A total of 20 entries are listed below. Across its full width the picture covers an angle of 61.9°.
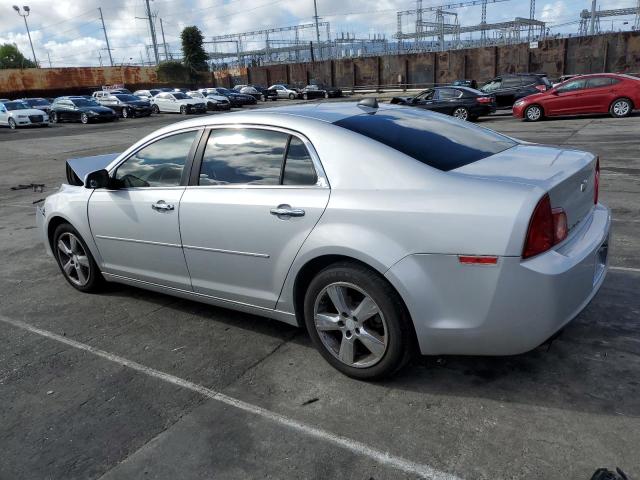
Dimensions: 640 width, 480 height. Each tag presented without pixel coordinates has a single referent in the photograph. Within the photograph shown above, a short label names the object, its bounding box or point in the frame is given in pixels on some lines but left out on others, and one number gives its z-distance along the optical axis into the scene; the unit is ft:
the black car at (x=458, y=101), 64.95
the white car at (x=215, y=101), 126.41
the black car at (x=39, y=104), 117.61
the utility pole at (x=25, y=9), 222.48
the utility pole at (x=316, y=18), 202.07
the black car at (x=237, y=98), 141.56
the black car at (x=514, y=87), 73.97
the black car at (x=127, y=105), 118.93
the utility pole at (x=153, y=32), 216.33
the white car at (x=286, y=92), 157.83
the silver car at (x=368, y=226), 8.67
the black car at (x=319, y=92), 148.97
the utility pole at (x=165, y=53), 295.89
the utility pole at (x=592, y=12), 165.84
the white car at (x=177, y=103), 123.44
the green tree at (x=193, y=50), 219.82
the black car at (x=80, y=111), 107.45
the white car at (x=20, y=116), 101.86
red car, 55.88
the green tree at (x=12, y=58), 351.07
